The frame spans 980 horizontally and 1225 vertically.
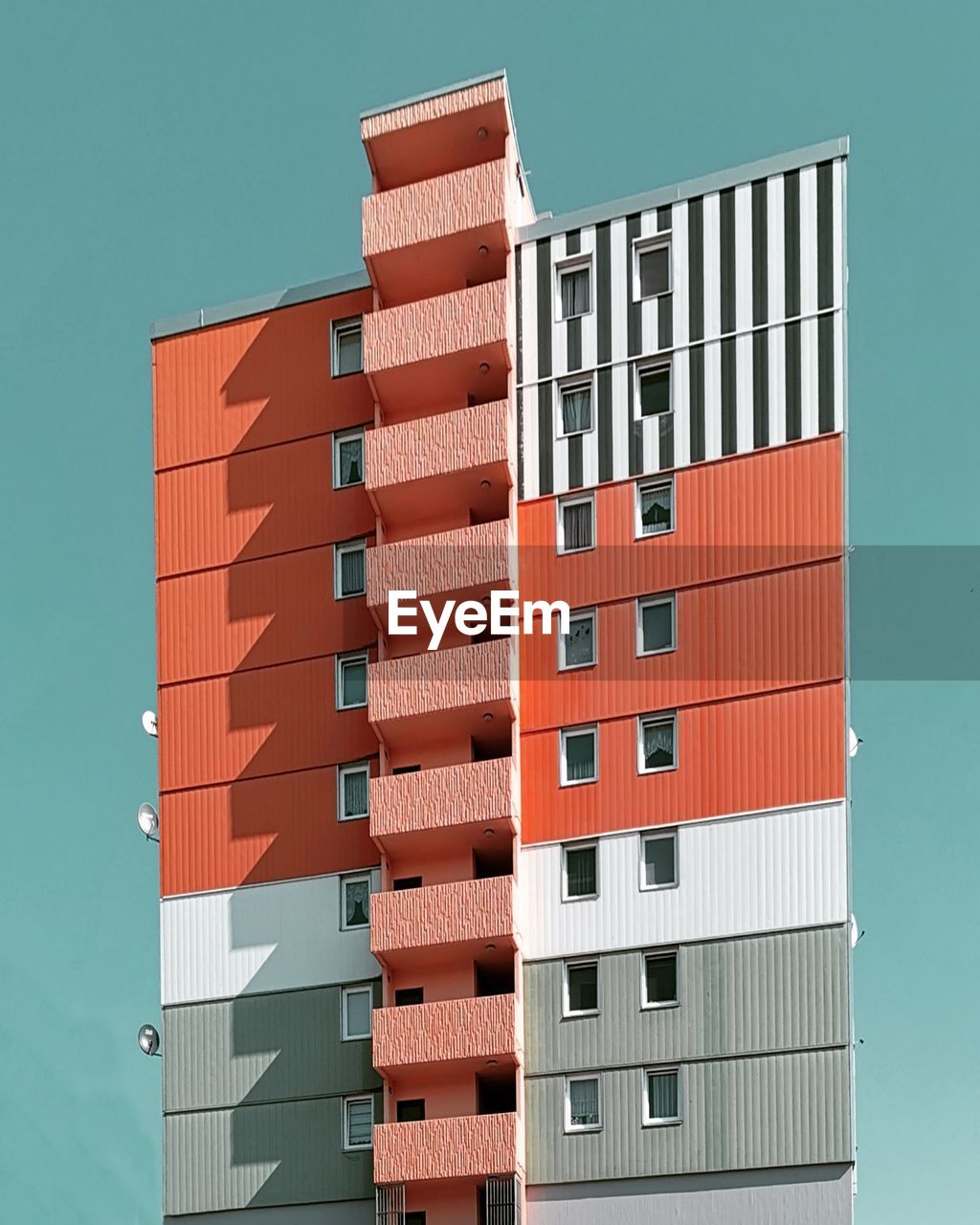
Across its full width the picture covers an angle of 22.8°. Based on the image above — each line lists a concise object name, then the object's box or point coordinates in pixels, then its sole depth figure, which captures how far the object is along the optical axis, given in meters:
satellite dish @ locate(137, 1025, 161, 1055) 56.75
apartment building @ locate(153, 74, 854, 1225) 51.03
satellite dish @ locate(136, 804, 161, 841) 57.47
